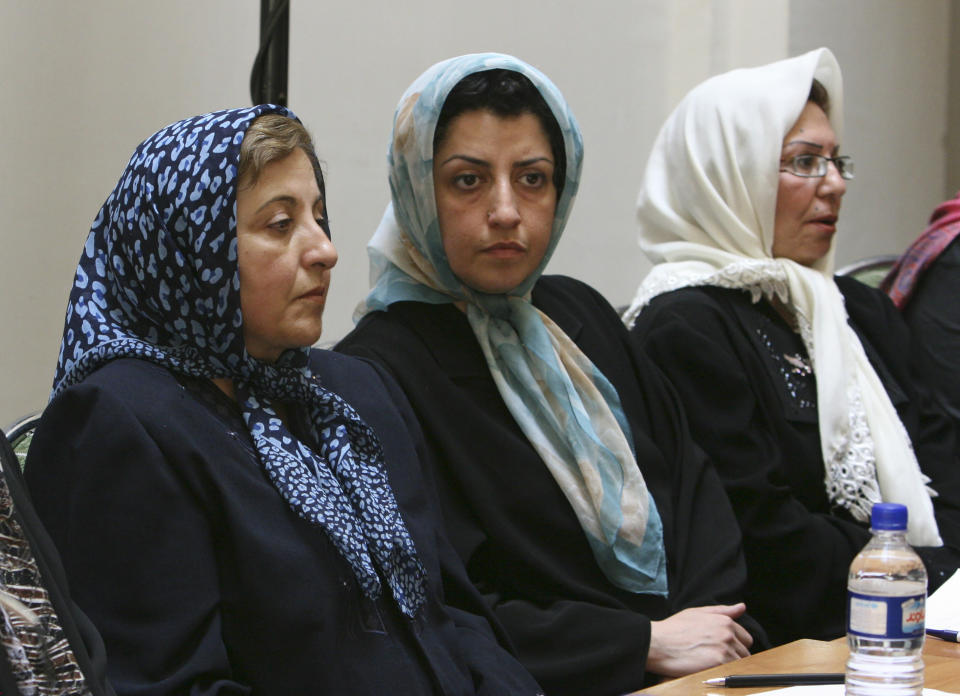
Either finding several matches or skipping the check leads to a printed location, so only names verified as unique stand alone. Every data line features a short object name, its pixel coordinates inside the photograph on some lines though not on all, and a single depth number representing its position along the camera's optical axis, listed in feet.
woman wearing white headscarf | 18.10
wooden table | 14.87
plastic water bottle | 14.32
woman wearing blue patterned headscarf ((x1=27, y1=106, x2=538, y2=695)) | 15.02
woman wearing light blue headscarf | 16.77
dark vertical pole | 17.98
